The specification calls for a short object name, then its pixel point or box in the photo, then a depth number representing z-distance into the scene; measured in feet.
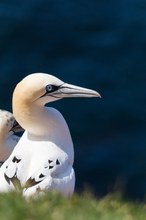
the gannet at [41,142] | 63.62
